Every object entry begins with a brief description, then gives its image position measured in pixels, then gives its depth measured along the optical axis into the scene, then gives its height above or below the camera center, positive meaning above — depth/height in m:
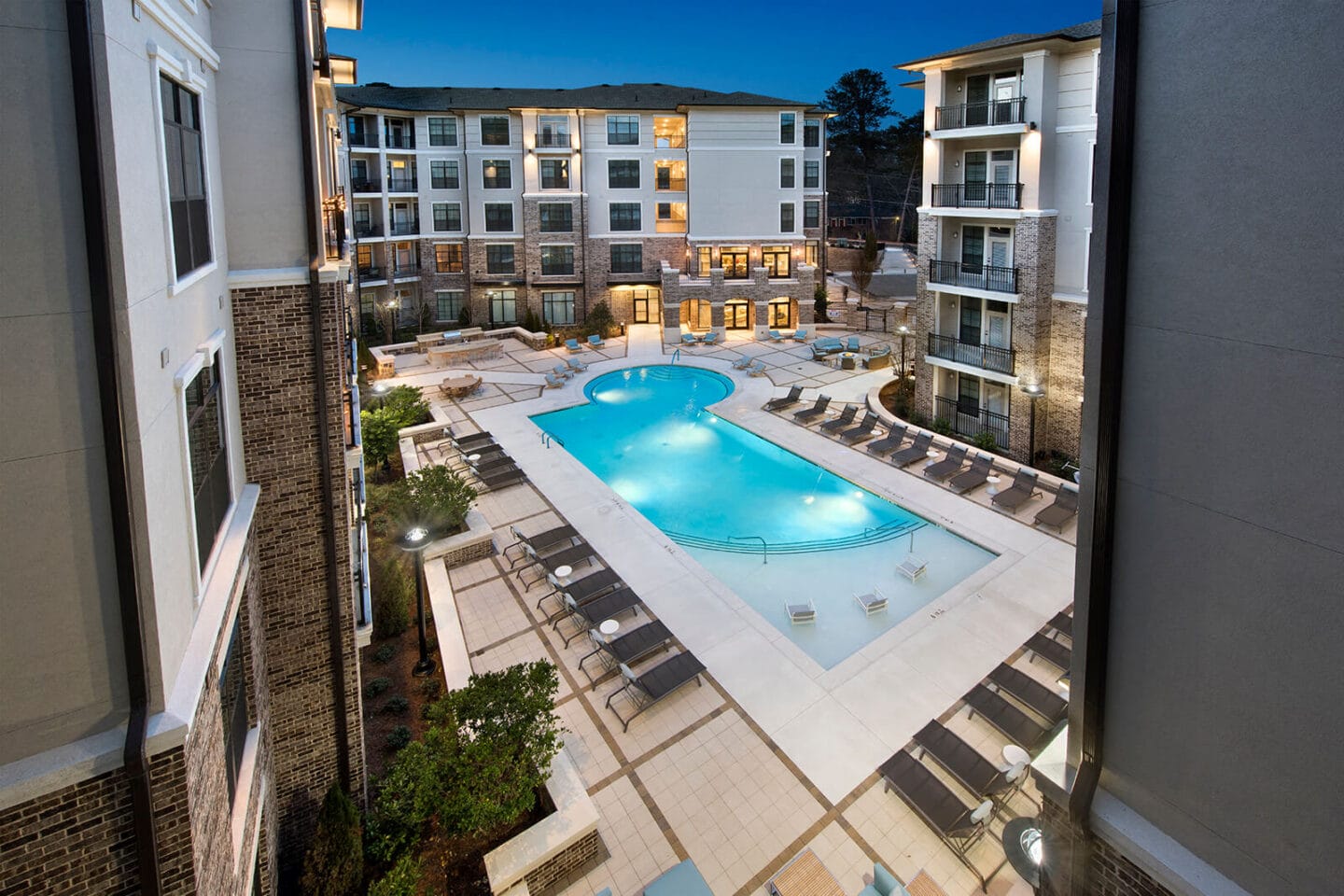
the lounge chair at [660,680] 10.55 -5.36
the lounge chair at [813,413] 22.95 -3.21
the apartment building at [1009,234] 18.61 +2.01
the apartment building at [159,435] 3.92 -0.84
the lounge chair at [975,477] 17.72 -4.11
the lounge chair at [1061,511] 15.65 -4.36
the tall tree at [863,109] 63.53 +17.37
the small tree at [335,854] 7.57 -5.58
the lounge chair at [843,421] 21.92 -3.33
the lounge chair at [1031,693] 9.95 -5.31
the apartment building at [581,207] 35.47 +5.18
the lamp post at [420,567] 11.36 -4.04
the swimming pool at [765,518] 13.83 -4.84
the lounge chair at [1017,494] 16.64 -4.25
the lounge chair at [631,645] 11.41 -5.21
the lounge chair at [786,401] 24.28 -3.00
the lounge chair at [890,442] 20.12 -3.66
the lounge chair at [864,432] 21.19 -3.55
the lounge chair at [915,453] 19.44 -3.82
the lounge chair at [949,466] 18.34 -3.94
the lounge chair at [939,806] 8.20 -5.66
